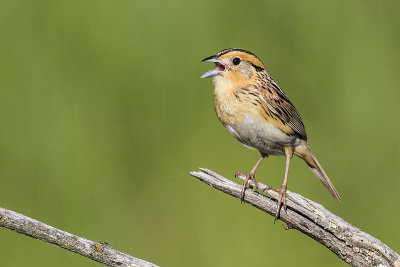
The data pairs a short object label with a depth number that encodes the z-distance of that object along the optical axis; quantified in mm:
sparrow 6648
